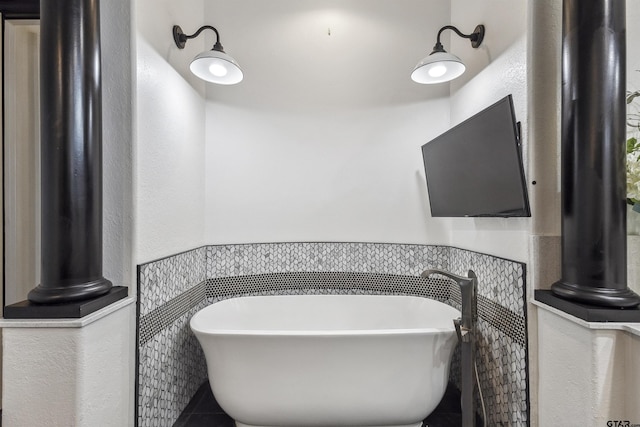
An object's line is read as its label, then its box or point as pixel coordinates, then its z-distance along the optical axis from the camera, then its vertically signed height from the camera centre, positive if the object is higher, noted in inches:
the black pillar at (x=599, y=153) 40.7 +8.6
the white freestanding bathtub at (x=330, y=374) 54.5 -31.5
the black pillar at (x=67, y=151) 43.6 +10.5
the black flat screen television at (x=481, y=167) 47.5 +9.3
